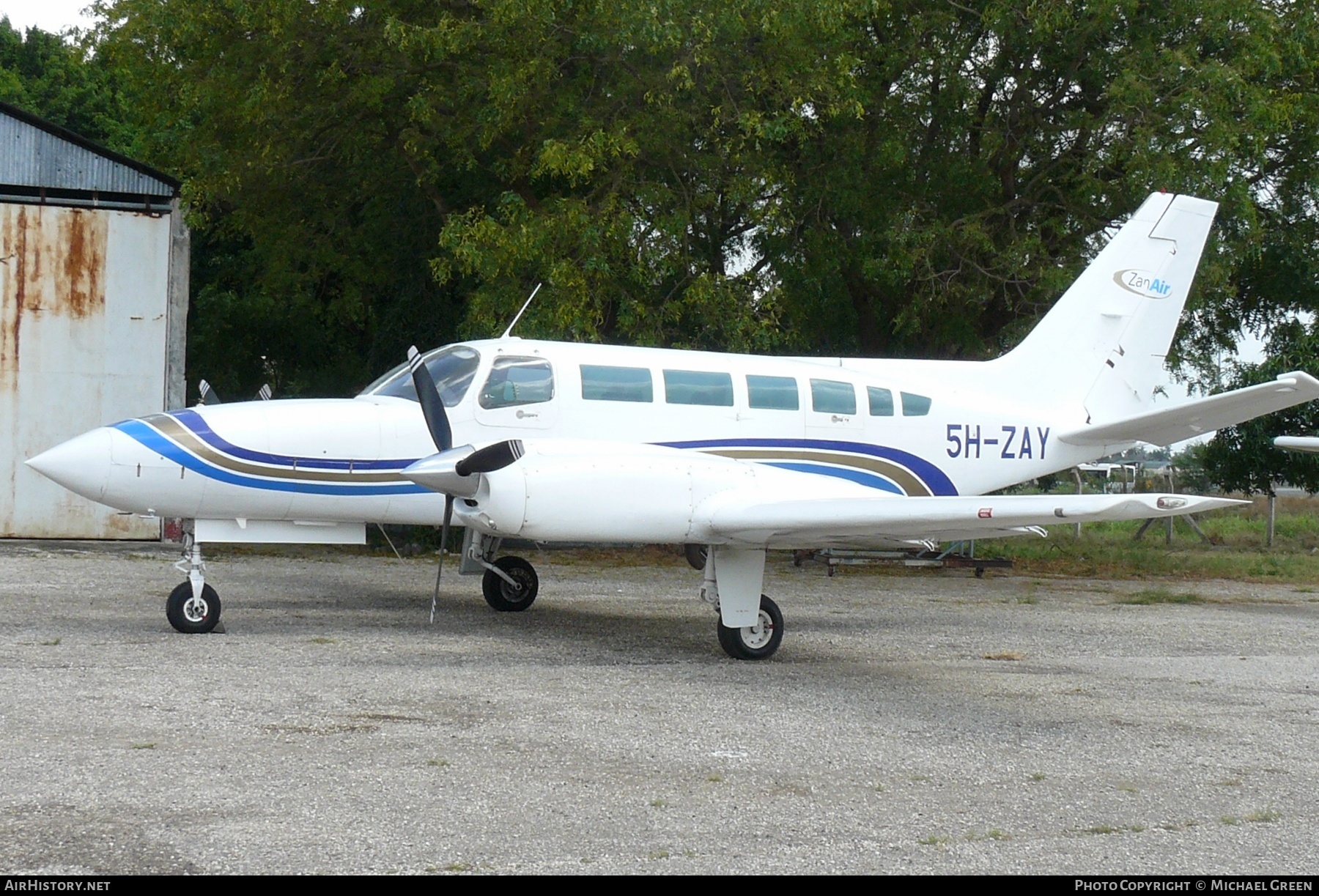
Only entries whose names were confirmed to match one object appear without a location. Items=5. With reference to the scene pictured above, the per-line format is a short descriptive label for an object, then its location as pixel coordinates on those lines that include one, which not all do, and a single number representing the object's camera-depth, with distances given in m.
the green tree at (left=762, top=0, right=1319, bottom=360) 17.97
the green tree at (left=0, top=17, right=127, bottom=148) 33.50
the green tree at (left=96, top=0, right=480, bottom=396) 18.58
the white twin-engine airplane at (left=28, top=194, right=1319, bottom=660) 10.09
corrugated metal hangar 19.16
